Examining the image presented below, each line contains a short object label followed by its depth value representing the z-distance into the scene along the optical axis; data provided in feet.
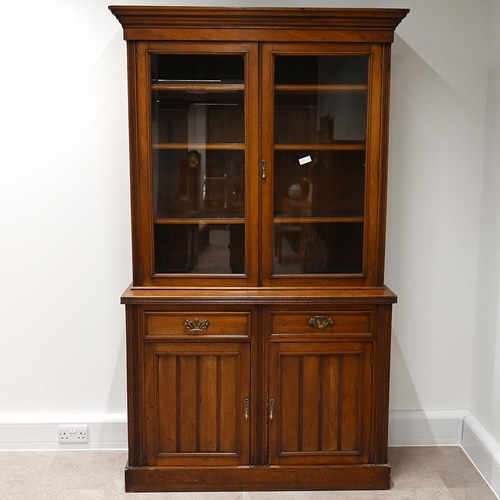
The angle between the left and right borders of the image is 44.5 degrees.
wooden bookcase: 8.13
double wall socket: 9.61
